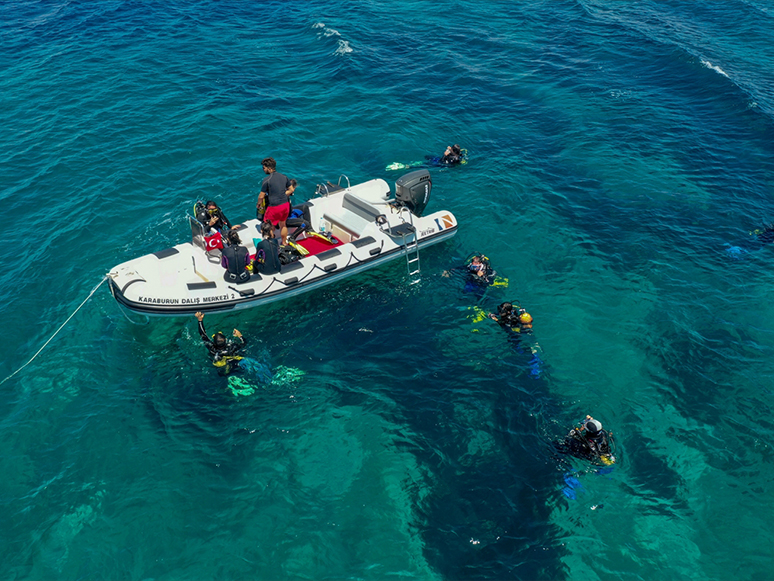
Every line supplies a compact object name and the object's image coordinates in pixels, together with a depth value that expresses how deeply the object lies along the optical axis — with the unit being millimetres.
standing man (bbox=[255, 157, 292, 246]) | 17438
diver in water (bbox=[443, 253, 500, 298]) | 18531
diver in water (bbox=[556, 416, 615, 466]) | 13328
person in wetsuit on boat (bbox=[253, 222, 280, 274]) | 17109
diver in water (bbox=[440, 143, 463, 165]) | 24625
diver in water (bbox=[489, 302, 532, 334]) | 16703
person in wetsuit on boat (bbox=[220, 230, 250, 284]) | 16812
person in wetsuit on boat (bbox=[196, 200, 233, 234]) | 18016
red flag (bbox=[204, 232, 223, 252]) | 17797
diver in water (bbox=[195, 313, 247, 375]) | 15531
